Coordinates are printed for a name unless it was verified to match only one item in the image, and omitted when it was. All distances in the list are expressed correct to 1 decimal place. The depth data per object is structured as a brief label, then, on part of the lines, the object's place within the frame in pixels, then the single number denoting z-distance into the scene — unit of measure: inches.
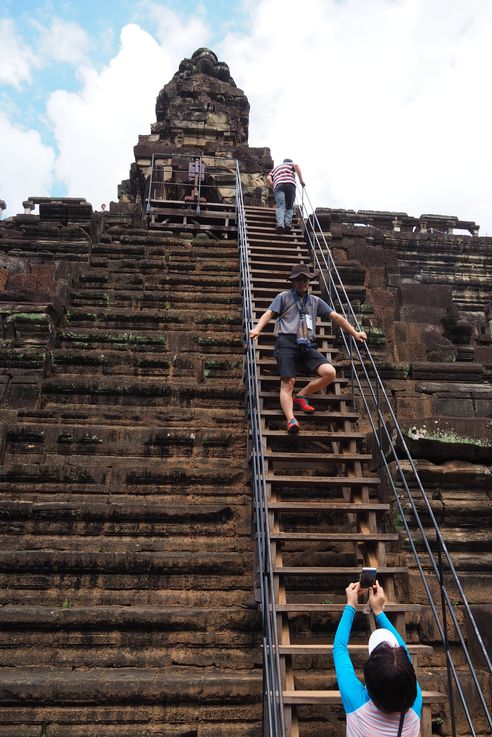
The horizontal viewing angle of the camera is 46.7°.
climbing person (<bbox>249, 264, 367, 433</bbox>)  187.6
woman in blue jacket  75.8
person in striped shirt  378.6
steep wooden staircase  129.3
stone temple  132.6
